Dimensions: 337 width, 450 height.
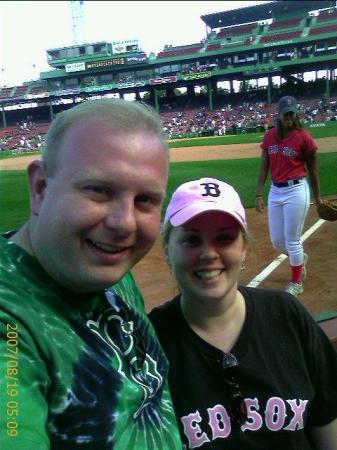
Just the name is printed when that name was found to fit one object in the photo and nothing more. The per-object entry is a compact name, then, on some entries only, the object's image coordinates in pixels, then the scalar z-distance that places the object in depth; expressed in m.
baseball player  3.36
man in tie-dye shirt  0.68
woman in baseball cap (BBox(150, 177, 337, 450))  1.14
